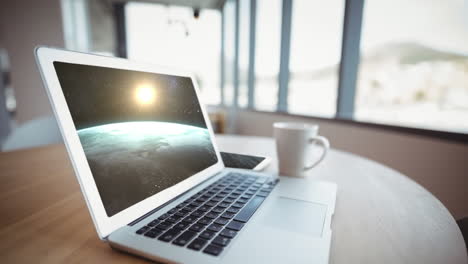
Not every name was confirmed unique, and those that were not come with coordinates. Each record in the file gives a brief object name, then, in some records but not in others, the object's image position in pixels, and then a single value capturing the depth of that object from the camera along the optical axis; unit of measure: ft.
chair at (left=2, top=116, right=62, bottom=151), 3.39
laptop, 1.00
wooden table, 1.01
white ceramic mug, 1.98
